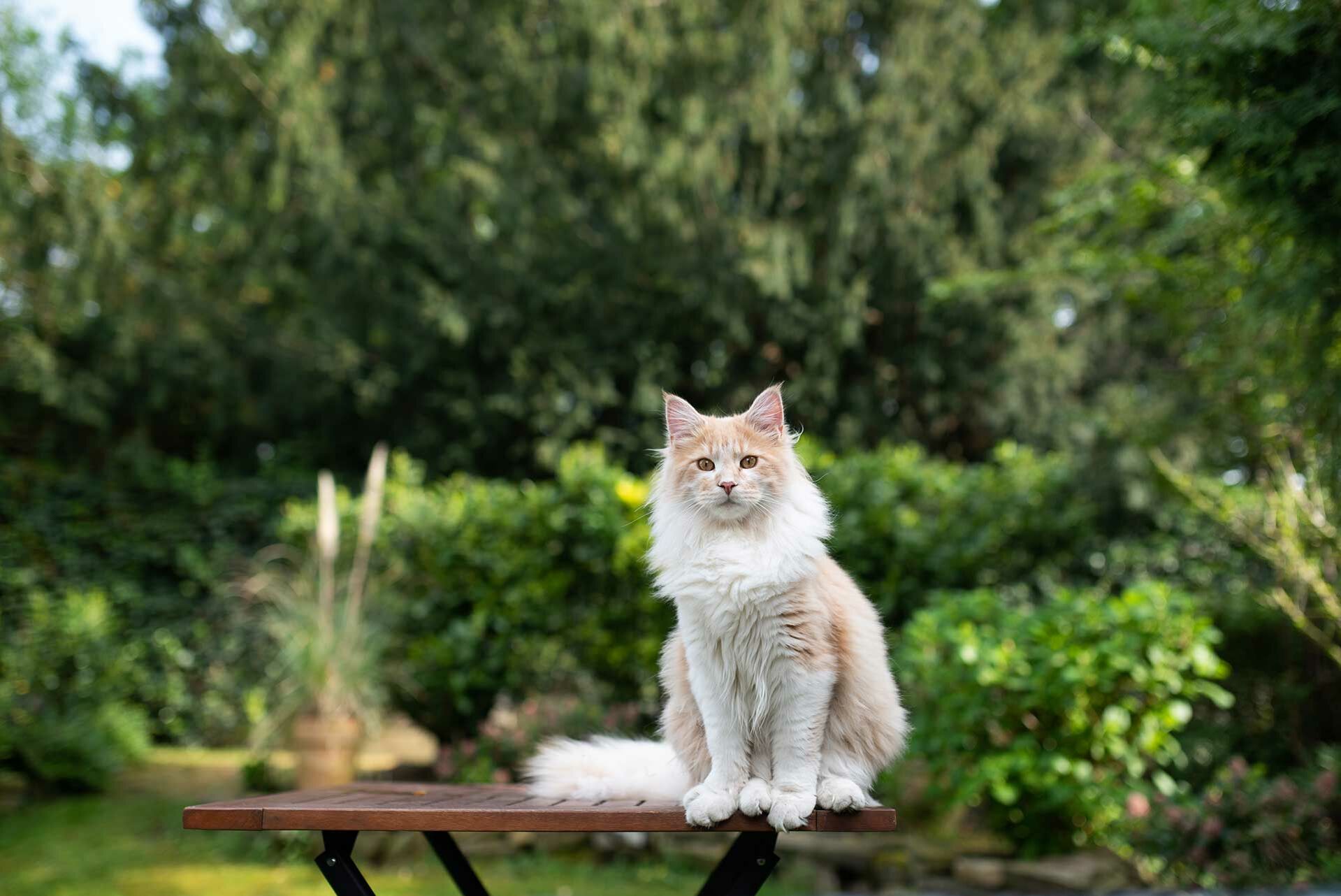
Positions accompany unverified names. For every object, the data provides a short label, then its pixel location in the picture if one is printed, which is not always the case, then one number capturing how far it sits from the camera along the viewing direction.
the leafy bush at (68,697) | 6.14
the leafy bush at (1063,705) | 4.07
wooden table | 1.76
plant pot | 5.12
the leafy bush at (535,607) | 5.61
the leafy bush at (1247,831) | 4.14
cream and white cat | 1.81
